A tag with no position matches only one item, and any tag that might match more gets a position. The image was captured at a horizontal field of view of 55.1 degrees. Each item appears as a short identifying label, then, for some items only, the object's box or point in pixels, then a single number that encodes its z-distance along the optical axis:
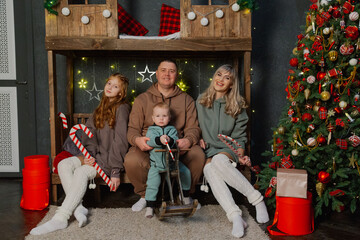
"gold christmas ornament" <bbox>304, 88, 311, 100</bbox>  2.92
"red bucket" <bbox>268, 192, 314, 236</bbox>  2.62
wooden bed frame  3.21
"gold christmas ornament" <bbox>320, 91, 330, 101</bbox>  2.83
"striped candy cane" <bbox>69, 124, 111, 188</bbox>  2.97
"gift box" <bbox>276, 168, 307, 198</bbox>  2.60
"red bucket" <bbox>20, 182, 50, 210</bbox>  3.12
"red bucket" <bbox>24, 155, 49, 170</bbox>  3.14
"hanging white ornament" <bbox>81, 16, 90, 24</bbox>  3.18
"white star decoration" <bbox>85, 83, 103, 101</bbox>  4.17
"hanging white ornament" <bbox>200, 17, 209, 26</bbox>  3.21
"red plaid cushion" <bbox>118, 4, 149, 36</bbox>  3.75
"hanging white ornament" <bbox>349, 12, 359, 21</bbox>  2.80
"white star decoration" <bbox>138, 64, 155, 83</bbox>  4.16
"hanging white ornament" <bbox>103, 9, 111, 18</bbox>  3.16
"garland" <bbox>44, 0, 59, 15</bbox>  3.14
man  2.98
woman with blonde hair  3.12
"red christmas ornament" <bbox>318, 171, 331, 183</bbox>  2.82
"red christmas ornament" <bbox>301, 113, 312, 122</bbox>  2.94
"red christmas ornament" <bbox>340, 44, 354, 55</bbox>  2.79
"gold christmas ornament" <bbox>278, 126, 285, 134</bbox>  3.13
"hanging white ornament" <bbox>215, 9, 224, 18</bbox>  3.19
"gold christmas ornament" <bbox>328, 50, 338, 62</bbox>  2.84
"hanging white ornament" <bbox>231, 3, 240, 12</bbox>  3.18
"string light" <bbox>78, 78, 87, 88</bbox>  4.16
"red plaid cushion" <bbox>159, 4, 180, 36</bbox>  3.81
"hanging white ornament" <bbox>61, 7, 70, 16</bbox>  3.18
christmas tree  2.84
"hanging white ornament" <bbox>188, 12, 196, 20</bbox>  3.19
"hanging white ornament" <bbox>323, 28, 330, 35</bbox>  2.88
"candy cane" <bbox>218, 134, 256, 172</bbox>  3.08
